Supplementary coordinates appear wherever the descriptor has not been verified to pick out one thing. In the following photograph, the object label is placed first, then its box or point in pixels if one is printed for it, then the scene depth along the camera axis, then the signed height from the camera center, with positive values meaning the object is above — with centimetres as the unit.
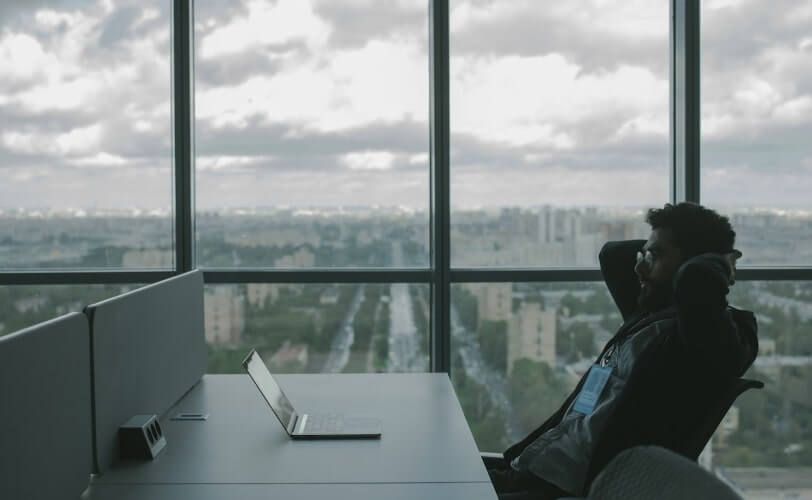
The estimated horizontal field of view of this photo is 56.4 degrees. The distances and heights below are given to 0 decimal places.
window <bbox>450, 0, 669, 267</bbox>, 371 +54
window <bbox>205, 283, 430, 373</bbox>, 370 -44
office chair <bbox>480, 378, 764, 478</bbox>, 182 -46
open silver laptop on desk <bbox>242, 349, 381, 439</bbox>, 202 -52
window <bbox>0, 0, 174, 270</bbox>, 367 +51
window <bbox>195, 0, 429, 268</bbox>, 370 +53
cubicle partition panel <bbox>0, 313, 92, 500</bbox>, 132 -33
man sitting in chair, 185 -35
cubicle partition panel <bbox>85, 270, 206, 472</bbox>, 176 -31
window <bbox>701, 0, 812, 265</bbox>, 378 +56
